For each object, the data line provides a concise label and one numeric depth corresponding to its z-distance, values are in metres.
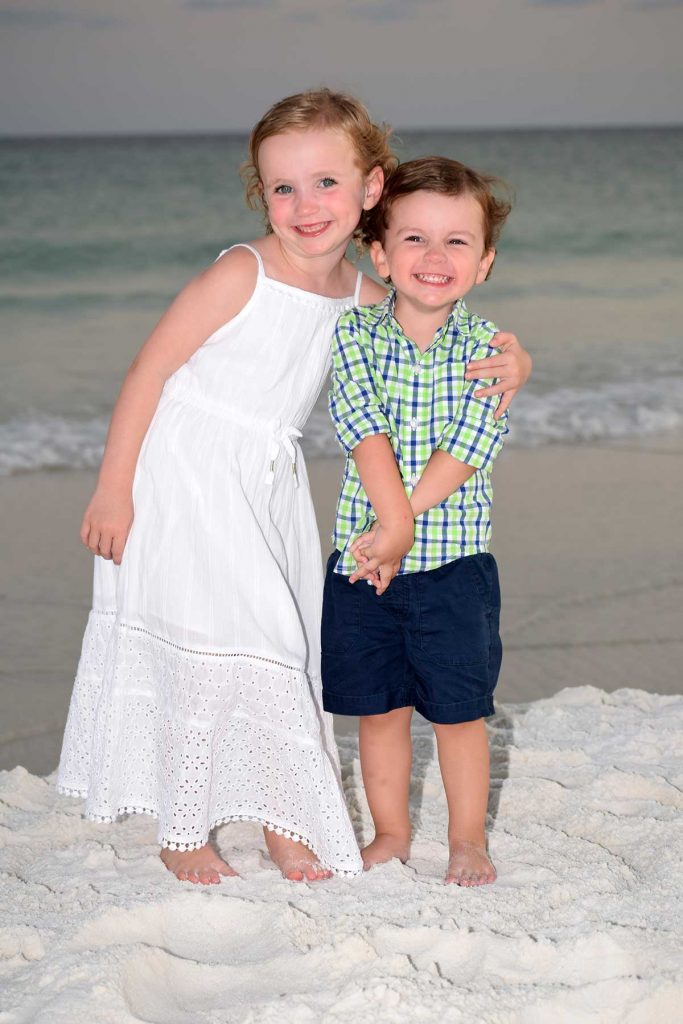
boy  2.24
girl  2.28
